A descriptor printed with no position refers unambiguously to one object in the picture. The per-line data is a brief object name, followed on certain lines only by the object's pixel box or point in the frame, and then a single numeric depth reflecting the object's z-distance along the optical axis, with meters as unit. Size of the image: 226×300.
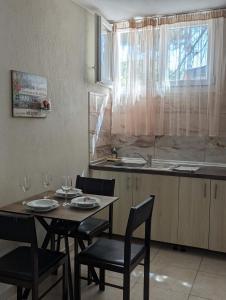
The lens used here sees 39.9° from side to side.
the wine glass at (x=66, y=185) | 2.47
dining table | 1.99
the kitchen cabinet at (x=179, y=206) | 3.03
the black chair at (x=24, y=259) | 1.67
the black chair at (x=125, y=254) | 1.86
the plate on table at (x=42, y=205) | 2.10
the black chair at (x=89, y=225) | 2.37
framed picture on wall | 2.33
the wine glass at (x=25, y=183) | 2.35
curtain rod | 3.24
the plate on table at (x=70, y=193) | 2.45
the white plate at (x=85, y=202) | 2.18
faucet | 3.61
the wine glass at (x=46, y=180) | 2.52
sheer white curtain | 3.29
